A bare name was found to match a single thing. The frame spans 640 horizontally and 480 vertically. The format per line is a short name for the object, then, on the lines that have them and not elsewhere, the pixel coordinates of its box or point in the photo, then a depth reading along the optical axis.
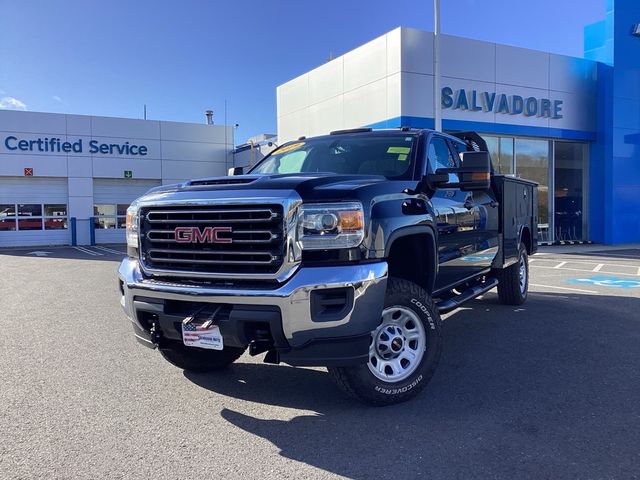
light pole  15.23
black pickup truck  3.36
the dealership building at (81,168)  26.16
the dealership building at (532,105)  17.22
